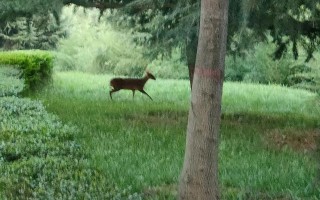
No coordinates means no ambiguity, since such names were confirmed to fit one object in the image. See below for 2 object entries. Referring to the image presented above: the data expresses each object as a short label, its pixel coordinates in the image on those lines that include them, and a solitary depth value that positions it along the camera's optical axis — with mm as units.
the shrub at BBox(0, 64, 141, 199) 12031
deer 38969
